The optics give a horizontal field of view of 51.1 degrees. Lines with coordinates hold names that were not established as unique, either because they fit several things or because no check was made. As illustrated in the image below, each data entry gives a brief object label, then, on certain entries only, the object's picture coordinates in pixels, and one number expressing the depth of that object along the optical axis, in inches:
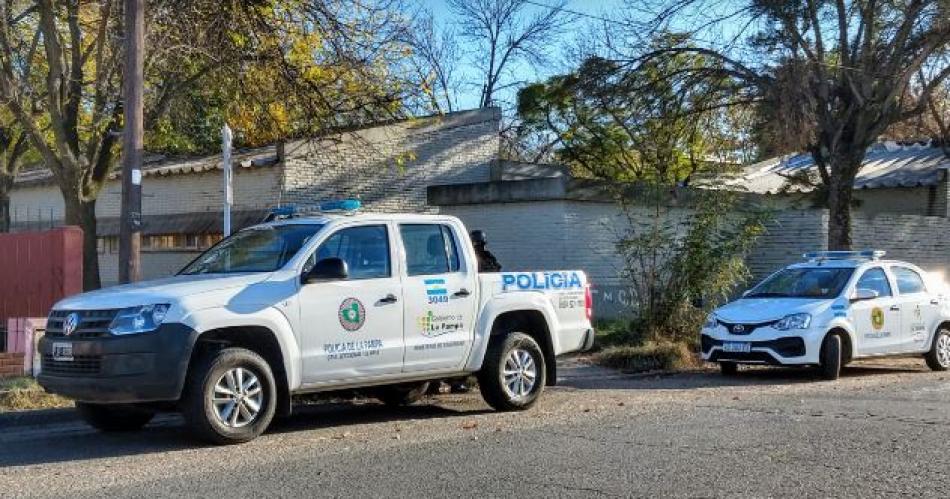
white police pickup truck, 301.1
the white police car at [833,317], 483.5
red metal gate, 512.4
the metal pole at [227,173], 448.8
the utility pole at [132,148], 426.0
